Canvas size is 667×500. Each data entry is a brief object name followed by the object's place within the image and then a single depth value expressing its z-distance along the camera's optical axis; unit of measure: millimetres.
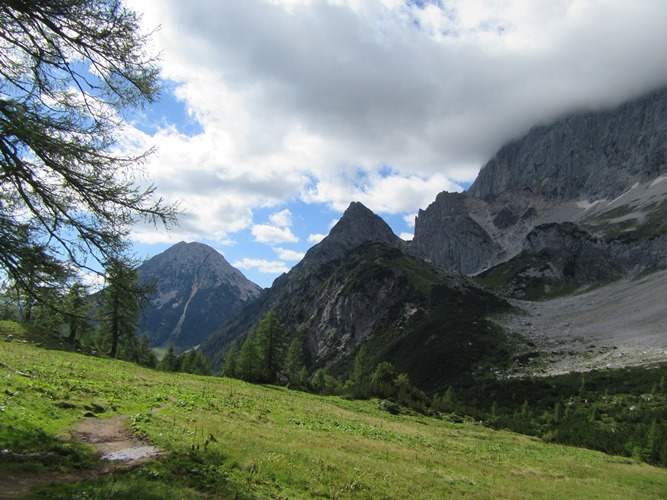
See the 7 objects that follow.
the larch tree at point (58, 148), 11297
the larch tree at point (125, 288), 13078
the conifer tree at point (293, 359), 117250
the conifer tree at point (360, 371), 100069
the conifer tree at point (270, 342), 68875
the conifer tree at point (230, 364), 97588
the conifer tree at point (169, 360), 106238
